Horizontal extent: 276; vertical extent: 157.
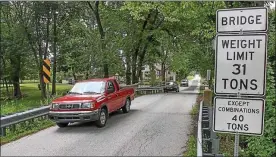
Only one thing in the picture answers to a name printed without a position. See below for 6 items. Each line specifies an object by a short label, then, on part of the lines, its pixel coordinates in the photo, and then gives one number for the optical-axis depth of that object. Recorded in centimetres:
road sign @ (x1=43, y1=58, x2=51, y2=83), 1365
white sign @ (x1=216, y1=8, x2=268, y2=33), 430
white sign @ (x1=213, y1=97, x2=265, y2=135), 427
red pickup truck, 1050
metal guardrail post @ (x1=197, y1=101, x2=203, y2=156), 513
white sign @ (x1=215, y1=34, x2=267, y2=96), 428
